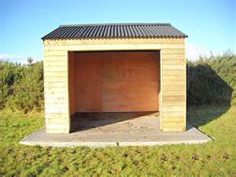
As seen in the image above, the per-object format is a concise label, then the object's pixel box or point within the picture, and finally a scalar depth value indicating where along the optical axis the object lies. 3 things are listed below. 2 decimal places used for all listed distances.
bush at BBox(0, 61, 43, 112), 8.90
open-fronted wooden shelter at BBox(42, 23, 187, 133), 5.70
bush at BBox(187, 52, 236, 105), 10.26
